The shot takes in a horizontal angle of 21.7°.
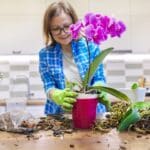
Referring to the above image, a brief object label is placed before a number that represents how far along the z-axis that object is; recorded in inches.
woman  71.2
